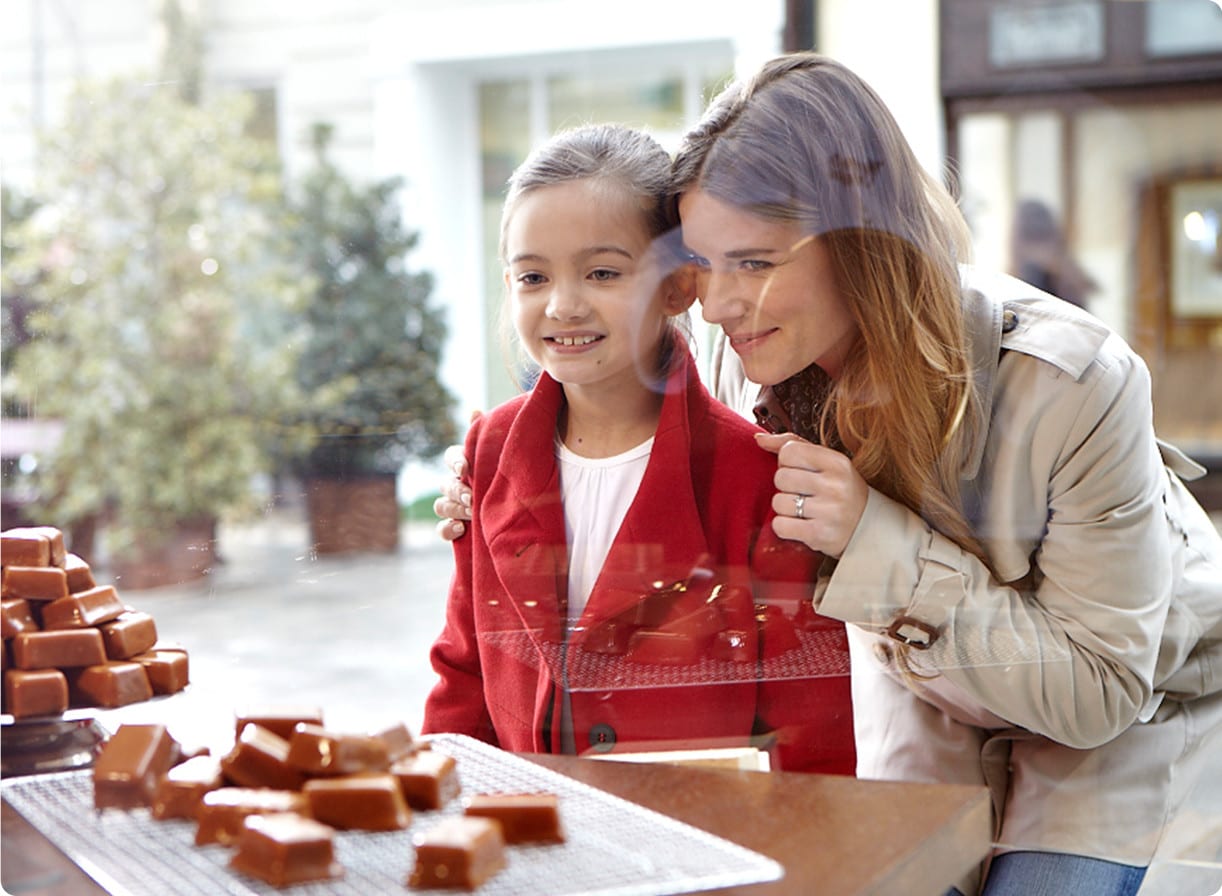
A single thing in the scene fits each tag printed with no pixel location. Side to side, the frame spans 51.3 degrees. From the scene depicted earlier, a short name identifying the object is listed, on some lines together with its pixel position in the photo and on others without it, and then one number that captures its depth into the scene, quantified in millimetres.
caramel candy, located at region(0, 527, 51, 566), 1046
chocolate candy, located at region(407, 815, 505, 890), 731
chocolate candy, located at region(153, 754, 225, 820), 833
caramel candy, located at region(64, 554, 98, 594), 1046
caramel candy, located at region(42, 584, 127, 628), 1026
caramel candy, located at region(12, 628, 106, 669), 1005
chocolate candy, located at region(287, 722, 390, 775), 812
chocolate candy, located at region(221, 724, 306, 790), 822
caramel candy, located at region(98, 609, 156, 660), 1029
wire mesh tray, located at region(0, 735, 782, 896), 746
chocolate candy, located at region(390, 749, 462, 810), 823
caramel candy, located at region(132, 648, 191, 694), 1046
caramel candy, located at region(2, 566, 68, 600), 1026
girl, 982
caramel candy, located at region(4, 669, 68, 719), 1002
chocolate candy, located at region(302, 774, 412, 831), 784
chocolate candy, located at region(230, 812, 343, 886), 740
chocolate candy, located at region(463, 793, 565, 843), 784
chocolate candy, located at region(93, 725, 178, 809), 858
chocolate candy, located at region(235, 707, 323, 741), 874
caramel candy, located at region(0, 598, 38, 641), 1009
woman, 963
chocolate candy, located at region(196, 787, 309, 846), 785
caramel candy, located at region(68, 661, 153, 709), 1014
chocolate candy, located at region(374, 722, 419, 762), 846
